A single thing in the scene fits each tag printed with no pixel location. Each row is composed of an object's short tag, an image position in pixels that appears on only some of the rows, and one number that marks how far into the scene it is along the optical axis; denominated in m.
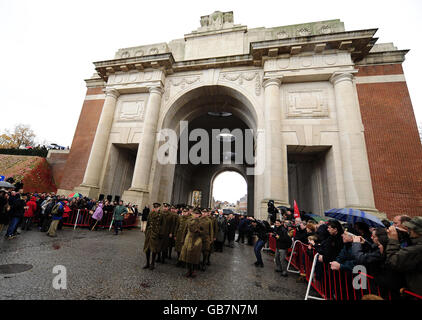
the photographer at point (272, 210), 8.50
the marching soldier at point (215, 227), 7.46
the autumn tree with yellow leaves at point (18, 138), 37.62
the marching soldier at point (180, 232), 5.52
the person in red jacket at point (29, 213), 8.42
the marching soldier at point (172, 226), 5.75
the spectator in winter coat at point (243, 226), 11.17
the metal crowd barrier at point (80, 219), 9.85
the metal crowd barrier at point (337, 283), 3.07
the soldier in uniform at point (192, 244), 4.65
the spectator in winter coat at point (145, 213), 10.69
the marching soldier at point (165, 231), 5.26
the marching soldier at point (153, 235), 4.82
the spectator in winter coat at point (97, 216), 9.32
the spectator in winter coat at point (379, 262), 2.62
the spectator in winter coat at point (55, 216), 7.40
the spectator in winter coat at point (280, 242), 5.64
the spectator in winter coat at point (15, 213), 6.73
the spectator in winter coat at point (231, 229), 10.19
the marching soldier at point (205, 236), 5.32
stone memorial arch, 11.16
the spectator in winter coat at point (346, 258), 3.35
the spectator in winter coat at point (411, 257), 2.33
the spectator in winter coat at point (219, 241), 8.34
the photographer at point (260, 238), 6.10
